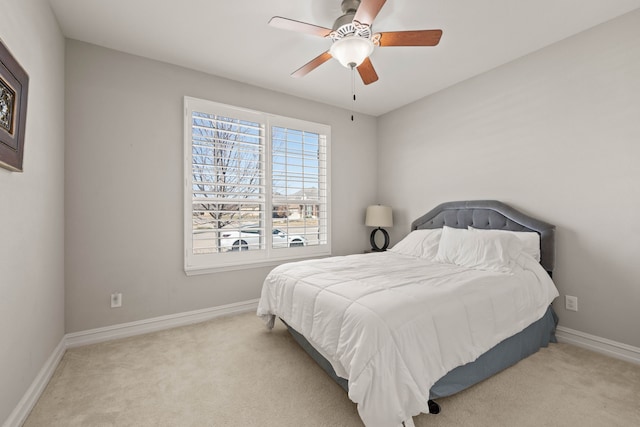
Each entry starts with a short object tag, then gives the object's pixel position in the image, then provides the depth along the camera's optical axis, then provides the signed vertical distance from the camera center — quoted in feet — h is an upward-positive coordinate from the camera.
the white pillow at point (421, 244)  10.14 -1.08
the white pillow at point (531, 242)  8.55 -0.83
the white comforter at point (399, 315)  4.59 -2.05
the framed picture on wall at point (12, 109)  4.39 +1.78
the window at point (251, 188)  10.20 +1.11
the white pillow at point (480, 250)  7.94 -1.04
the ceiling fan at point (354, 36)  6.13 +3.98
